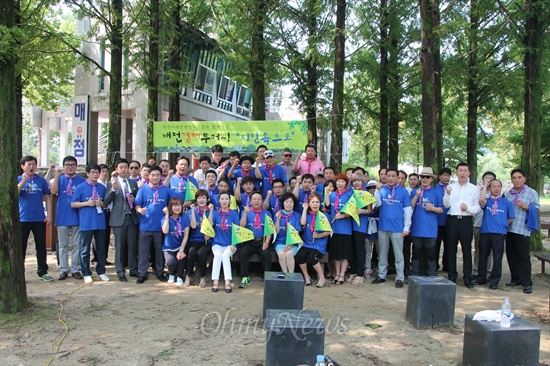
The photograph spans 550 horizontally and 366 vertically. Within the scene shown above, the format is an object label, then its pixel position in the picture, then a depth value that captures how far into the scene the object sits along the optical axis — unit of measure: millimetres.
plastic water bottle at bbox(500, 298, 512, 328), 3912
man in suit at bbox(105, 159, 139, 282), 7363
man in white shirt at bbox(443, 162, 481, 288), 7273
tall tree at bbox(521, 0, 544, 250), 10359
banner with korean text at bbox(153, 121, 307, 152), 10750
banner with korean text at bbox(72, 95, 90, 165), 17719
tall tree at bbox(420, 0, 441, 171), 8297
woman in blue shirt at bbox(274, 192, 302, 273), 7141
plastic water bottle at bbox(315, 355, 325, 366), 3567
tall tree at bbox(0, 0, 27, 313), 5211
